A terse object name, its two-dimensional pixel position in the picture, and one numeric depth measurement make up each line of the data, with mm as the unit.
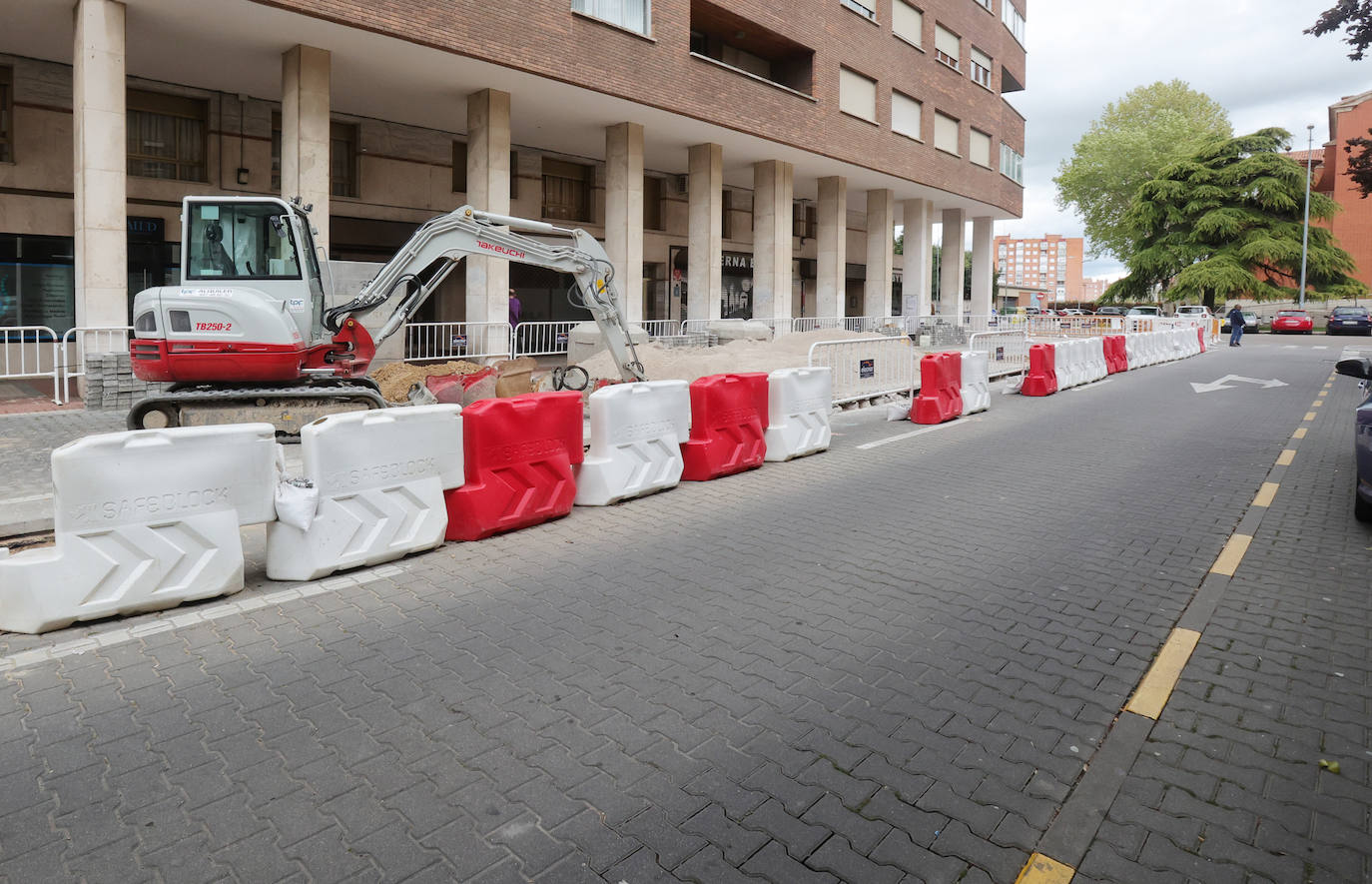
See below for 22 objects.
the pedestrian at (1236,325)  34531
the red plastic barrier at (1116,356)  22312
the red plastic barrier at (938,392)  13297
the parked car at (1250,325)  50719
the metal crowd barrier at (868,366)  14031
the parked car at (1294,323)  48312
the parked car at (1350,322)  46438
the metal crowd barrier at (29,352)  16395
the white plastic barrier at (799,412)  10203
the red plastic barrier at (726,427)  9070
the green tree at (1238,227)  56562
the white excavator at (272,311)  10656
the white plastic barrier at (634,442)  7930
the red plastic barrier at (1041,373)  17156
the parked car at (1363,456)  6965
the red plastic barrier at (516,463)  6746
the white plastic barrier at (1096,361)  20281
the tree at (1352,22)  17891
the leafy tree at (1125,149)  67812
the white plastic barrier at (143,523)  4812
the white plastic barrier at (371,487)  5781
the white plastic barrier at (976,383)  14359
